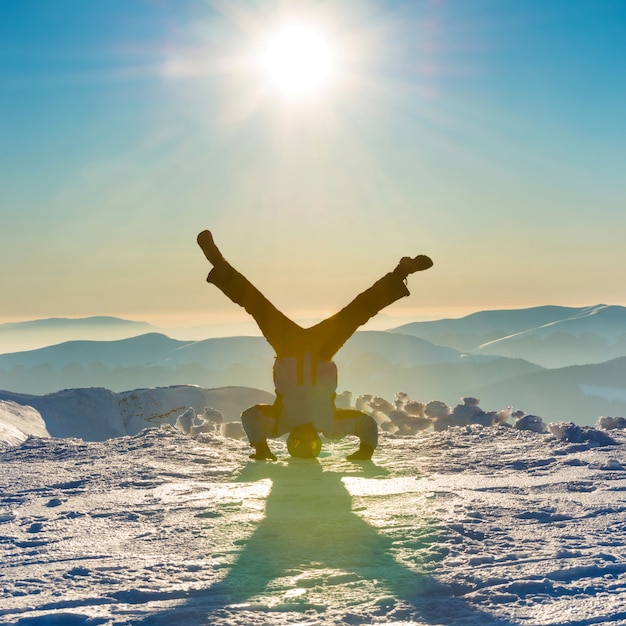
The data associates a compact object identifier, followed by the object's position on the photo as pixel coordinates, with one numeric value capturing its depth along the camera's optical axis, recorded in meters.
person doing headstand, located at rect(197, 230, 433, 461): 8.98
